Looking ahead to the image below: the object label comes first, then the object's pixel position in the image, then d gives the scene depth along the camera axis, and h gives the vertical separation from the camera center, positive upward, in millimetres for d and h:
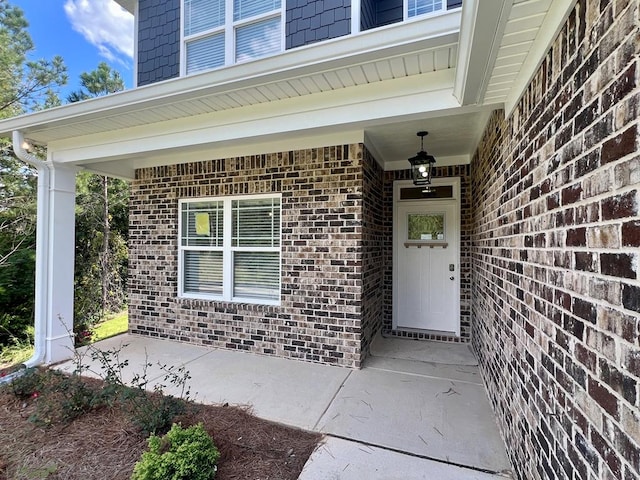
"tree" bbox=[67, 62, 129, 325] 6891 +321
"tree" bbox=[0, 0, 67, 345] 5402 +1442
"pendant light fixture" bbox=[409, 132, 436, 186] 3797 +998
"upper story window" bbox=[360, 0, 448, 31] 3663 +2921
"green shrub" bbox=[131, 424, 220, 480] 1855 -1324
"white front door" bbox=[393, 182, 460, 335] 4723 -315
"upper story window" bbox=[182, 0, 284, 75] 4227 +3103
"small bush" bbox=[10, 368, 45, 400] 3062 -1385
